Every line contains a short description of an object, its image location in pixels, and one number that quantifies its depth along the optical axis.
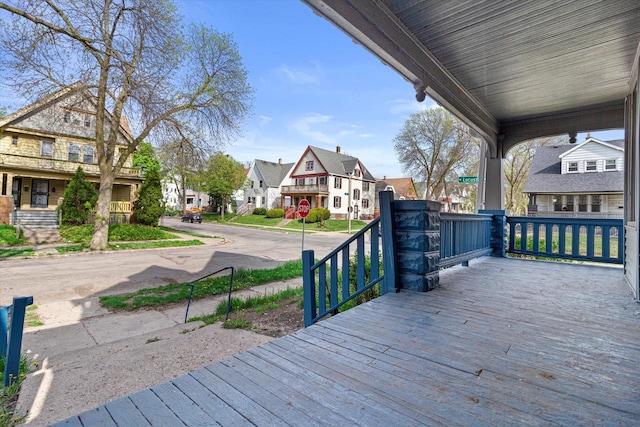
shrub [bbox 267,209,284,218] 31.84
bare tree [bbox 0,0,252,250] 9.73
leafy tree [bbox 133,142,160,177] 32.30
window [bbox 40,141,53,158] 18.77
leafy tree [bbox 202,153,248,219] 31.38
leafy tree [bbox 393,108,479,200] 20.33
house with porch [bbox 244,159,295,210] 36.53
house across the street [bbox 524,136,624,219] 18.47
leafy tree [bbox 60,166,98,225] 16.55
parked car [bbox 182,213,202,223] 31.03
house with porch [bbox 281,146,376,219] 31.62
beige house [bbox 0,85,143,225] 16.58
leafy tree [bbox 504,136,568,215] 21.17
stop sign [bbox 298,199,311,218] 11.04
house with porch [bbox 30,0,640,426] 1.46
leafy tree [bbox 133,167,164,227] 19.05
